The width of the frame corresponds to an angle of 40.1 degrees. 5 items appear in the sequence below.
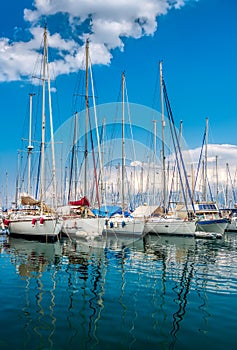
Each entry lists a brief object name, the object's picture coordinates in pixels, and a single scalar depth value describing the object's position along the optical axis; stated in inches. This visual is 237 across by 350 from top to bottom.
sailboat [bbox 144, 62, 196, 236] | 1649.9
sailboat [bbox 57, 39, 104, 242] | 1353.3
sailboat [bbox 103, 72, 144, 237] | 1545.3
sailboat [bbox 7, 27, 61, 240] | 1315.2
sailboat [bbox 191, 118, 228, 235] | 1776.6
